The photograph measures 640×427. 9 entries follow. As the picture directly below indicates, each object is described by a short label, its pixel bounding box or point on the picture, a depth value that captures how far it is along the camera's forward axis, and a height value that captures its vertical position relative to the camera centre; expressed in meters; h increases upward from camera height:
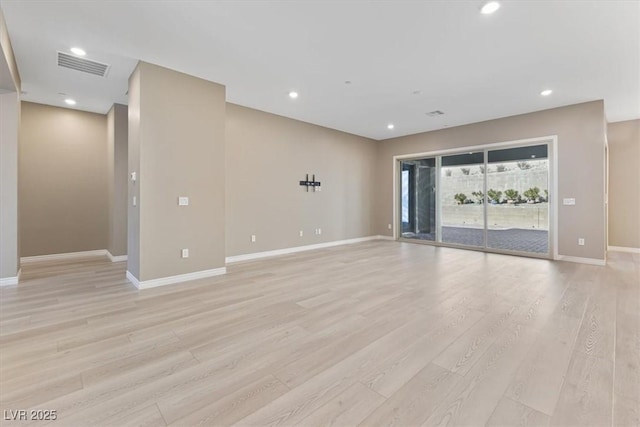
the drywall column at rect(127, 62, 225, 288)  3.79 +0.57
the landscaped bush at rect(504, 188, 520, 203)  6.22 +0.39
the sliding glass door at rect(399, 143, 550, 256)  6.04 +0.35
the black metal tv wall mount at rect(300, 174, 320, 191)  6.73 +0.77
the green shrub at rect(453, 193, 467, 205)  6.98 +0.39
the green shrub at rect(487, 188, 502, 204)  6.43 +0.42
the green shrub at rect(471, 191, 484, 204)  6.62 +0.42
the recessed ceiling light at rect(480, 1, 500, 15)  2.63 +1.98
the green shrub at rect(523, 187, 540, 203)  5.97 +0.41
